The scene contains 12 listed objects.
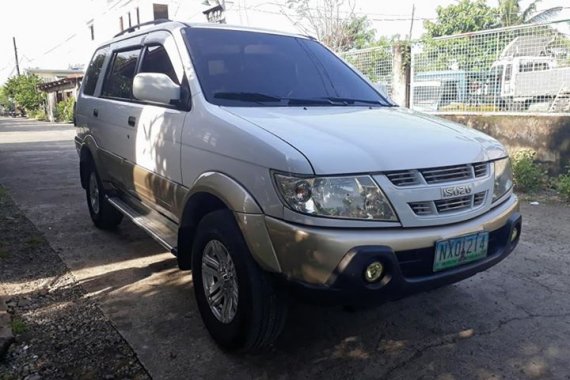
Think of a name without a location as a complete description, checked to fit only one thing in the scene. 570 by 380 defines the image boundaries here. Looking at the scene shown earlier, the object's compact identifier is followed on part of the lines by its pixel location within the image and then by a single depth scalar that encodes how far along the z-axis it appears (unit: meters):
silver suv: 2.22
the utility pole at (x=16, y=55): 53.85
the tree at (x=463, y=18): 31.06
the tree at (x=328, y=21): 17.56
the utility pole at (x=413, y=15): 30.91
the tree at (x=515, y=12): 27.69
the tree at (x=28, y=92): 39.69
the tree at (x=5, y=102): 51.59
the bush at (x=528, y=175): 6.80
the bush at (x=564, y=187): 6.27
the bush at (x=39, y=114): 36.22
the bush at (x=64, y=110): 29.66
